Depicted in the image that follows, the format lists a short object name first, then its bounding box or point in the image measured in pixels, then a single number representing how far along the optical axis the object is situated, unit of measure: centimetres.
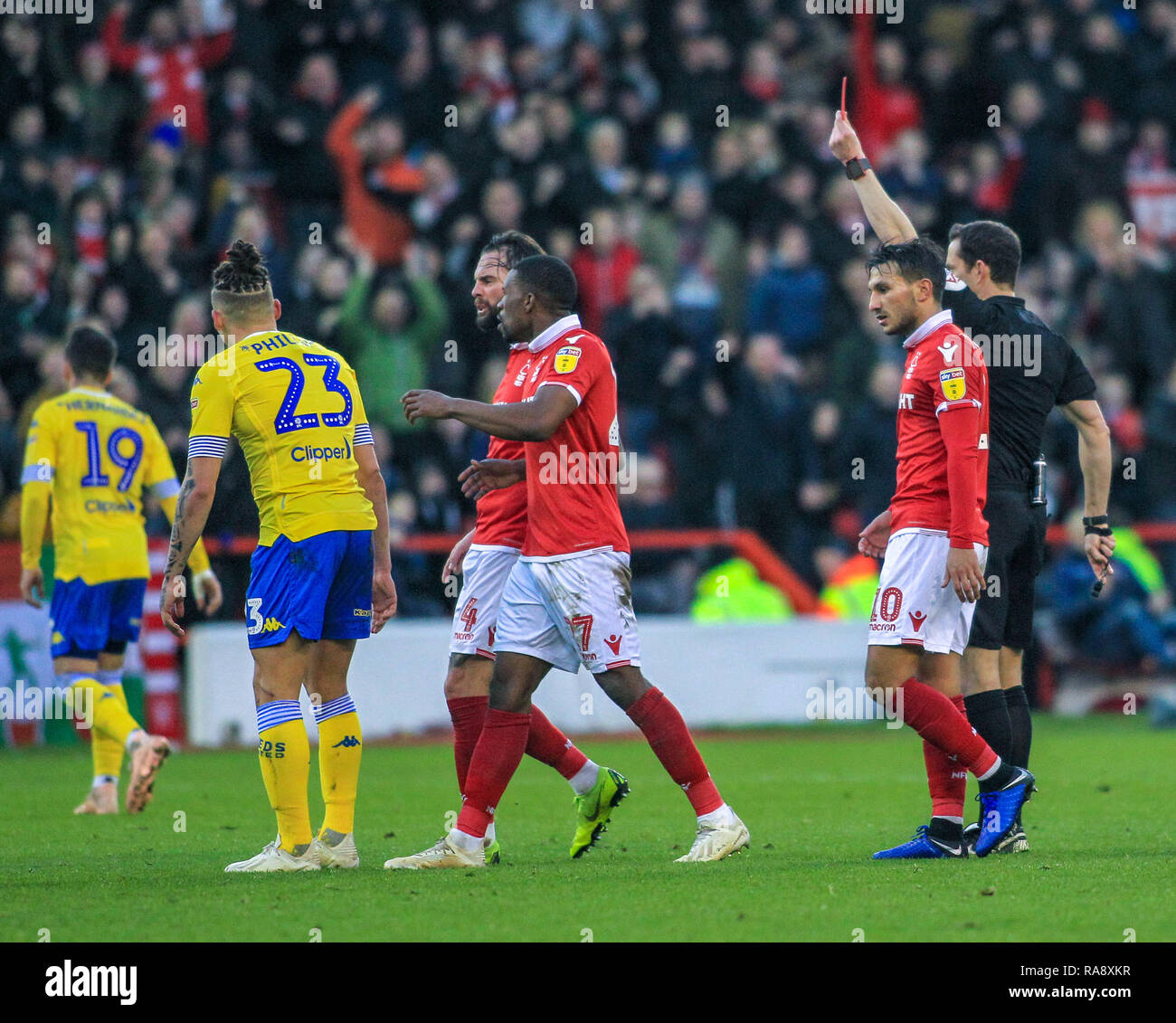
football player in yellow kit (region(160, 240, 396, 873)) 1345
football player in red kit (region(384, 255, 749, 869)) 1341
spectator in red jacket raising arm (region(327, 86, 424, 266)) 3209
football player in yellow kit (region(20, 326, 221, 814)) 1991
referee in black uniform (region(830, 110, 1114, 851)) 1488
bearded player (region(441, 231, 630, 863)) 1435
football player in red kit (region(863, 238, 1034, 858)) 1353
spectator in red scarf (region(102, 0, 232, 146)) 3281
